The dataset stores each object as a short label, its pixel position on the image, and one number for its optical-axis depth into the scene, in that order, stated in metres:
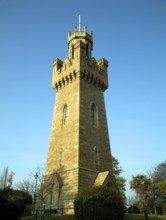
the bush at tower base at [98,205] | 19.44
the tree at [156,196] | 41.49
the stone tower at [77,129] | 24.72
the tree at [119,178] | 44.78
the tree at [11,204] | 22.53
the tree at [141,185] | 30.20
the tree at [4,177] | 57.94
